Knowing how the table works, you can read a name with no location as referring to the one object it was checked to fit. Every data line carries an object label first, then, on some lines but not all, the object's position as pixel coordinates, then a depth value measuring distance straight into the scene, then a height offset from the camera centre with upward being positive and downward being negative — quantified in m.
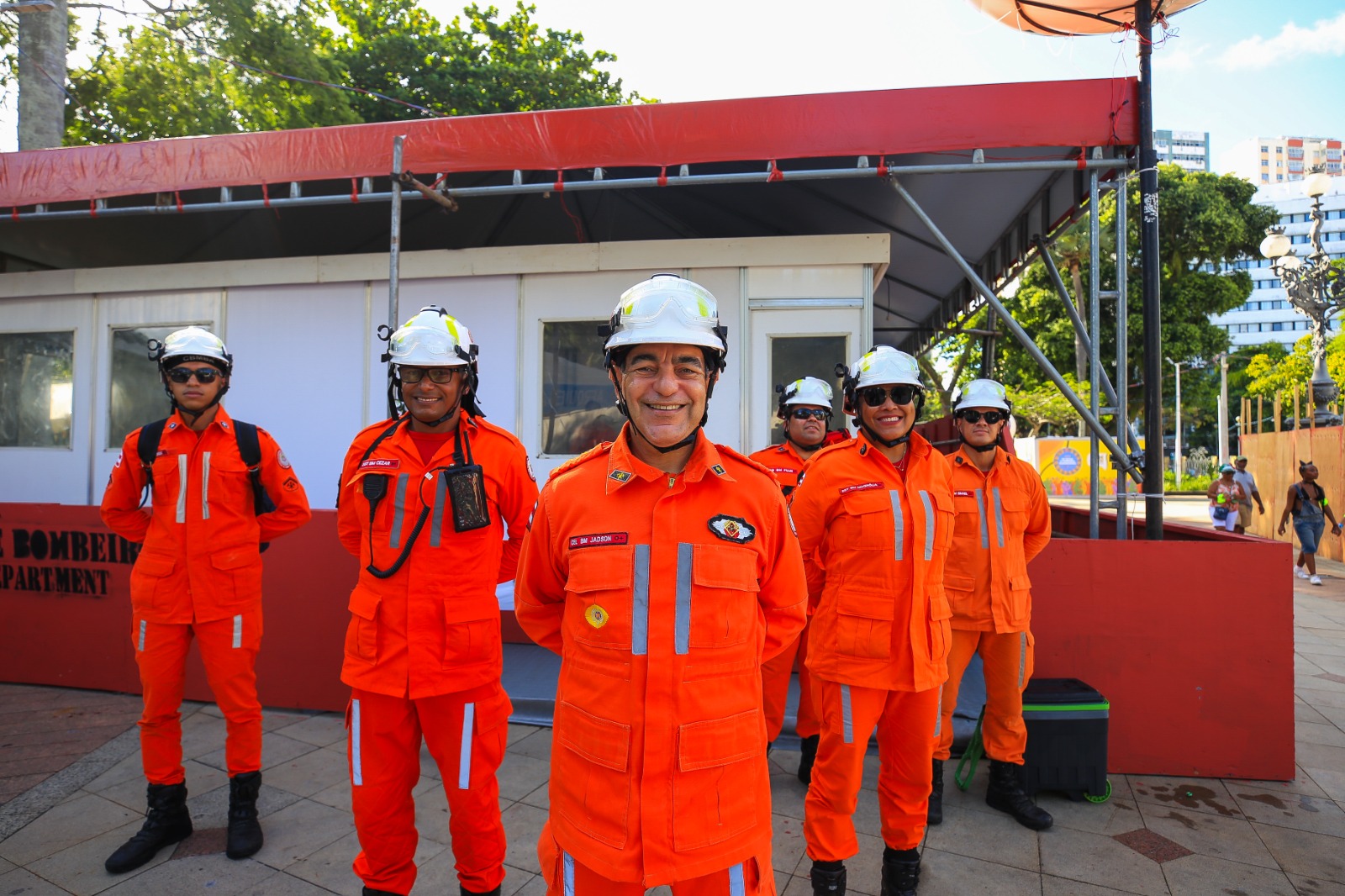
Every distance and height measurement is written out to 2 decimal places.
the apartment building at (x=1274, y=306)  99.81 +24.13
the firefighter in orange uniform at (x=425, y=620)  2.59 -0.61
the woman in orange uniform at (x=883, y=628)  2.90 -0.68
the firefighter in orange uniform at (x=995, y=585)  3.72 -0.62
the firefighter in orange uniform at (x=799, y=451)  4.23 +0.07
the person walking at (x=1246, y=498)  11.23 -0.48
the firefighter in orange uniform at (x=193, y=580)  3.35 -0.59
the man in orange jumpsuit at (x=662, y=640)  1.68 -0.44
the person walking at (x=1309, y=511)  10.35 -0.61
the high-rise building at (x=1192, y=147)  143.62 +65.20
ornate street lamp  11.98 +3.20
